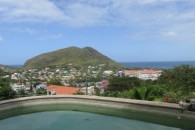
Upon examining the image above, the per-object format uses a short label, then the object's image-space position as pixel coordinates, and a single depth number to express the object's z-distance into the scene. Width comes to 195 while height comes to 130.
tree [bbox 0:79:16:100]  7.46
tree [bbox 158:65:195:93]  7.30
